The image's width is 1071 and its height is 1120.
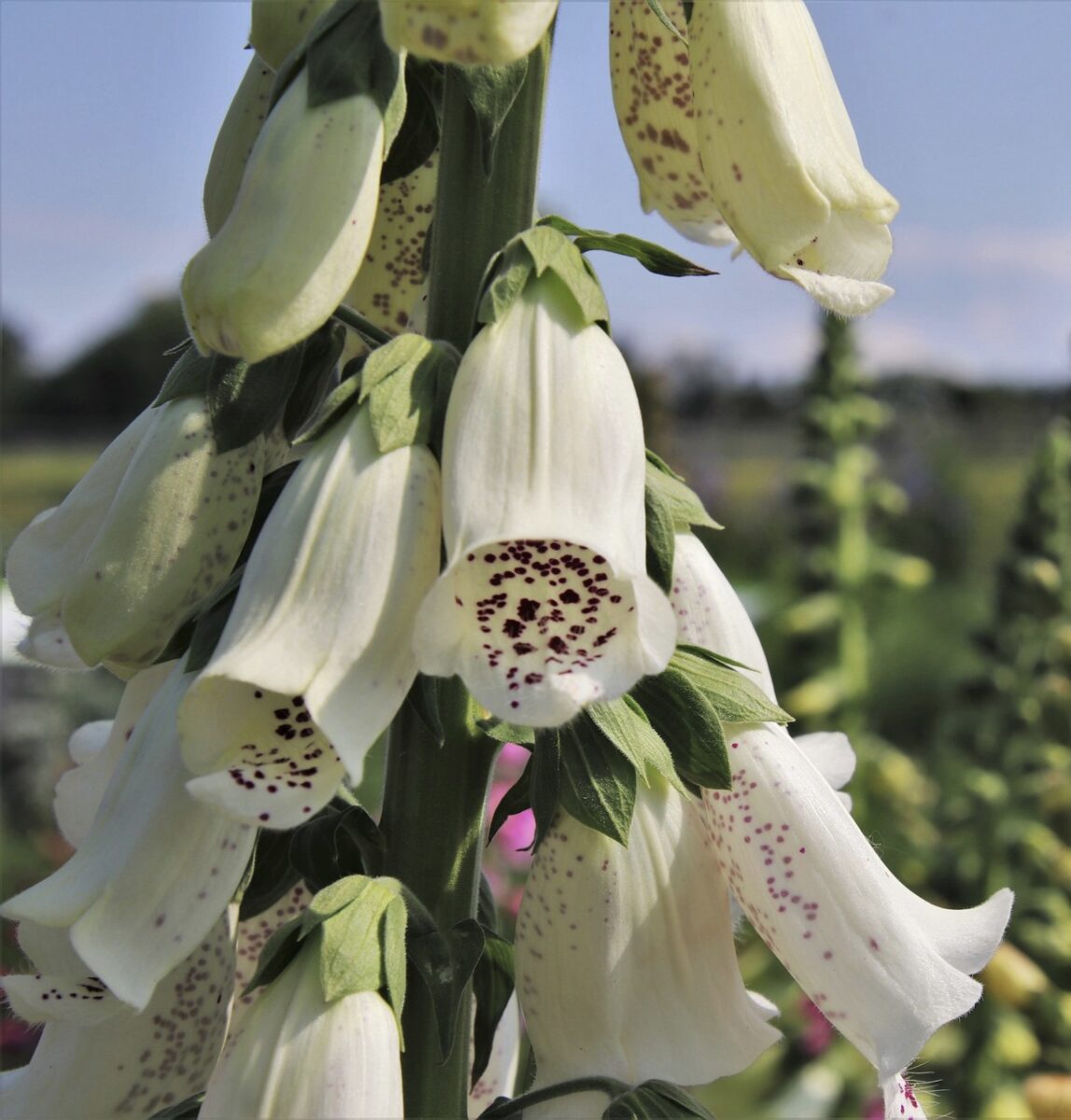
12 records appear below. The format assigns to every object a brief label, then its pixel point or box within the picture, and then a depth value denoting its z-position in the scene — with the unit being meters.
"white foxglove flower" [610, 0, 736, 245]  0.29
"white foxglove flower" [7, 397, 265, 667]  0.27
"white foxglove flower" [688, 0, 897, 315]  0.26
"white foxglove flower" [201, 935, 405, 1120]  0.25
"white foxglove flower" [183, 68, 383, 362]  0.25
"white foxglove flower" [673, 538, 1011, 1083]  0.27
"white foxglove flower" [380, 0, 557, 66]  0.24
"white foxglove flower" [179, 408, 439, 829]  0.24
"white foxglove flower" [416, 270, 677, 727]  0.24
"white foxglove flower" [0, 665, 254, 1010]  0.26
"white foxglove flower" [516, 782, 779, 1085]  0.27
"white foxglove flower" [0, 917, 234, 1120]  0.28
